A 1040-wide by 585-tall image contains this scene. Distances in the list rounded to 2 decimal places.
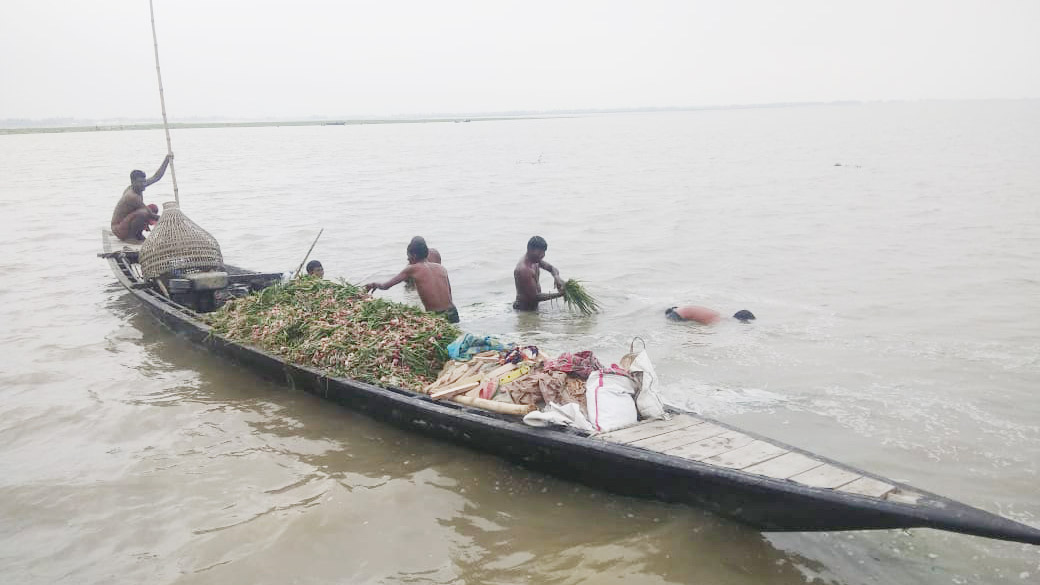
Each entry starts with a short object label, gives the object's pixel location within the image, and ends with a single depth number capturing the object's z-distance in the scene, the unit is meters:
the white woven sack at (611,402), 4.02
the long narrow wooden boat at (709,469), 2.91
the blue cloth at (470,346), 5.20
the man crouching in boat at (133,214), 11.03
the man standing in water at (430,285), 6.86
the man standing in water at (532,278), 7.95
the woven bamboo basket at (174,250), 7.88
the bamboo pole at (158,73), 9.71
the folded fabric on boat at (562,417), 3.99
